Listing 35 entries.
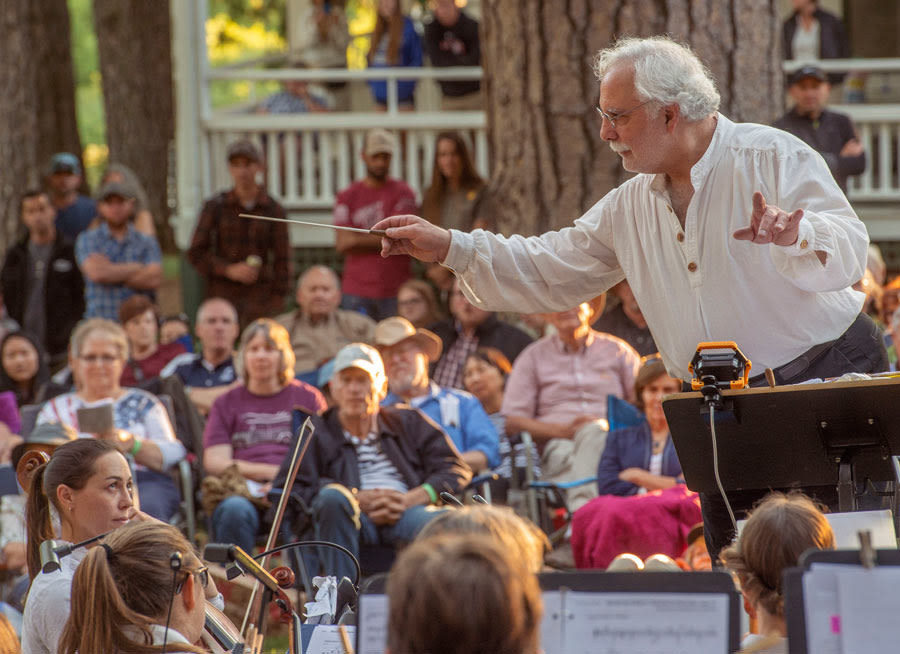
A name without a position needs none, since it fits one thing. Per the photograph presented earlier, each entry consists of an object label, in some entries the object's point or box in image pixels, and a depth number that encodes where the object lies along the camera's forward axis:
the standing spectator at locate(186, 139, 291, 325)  18.66
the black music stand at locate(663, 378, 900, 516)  6.38
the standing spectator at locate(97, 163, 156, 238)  18.89
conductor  7.19
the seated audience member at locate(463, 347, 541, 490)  15.54
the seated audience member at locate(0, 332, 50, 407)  16.61
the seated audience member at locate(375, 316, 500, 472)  13.90
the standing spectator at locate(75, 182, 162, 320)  18.55
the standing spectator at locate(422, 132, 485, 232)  18.14
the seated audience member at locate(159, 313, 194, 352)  17.70
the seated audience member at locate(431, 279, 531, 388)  16.28
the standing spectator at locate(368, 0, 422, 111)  22.87
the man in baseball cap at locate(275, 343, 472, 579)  12.63
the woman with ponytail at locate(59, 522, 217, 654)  6.12
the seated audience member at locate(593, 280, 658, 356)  15.51
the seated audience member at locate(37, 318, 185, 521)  13.48
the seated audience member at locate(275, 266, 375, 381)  17.14
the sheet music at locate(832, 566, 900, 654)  4.61
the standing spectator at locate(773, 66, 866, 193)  17.23
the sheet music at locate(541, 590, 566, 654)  4.84
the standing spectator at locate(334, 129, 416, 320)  19.00
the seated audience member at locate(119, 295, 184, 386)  17.23
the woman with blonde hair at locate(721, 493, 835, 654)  5.63
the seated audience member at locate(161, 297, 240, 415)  16.27
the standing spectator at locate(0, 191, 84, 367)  19.97
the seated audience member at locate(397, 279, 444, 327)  17.55
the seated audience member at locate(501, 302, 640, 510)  14.59
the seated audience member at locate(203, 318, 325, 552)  13.95
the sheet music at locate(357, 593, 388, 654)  4.93
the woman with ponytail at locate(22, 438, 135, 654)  8.32
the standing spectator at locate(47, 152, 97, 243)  20.73
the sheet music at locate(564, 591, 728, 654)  4.75
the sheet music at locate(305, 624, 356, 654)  6.75
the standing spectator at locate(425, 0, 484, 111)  21.98
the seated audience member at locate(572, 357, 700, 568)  11.80
